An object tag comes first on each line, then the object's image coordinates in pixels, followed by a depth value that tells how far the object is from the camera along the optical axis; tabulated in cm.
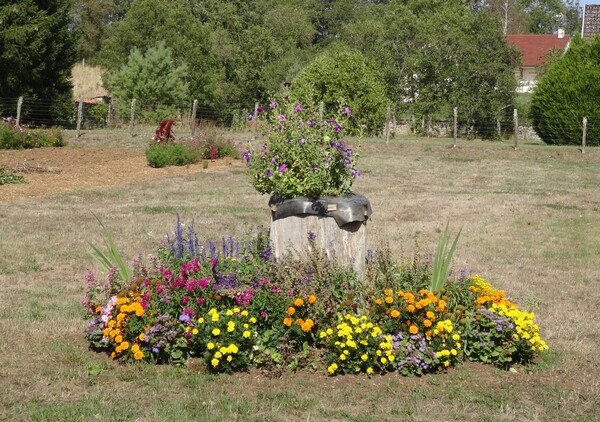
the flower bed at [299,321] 552
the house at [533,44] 6662
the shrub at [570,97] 3134
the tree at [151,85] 3378
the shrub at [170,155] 1992
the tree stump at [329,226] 624
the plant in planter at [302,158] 644
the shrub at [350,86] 3078
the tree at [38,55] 2970
